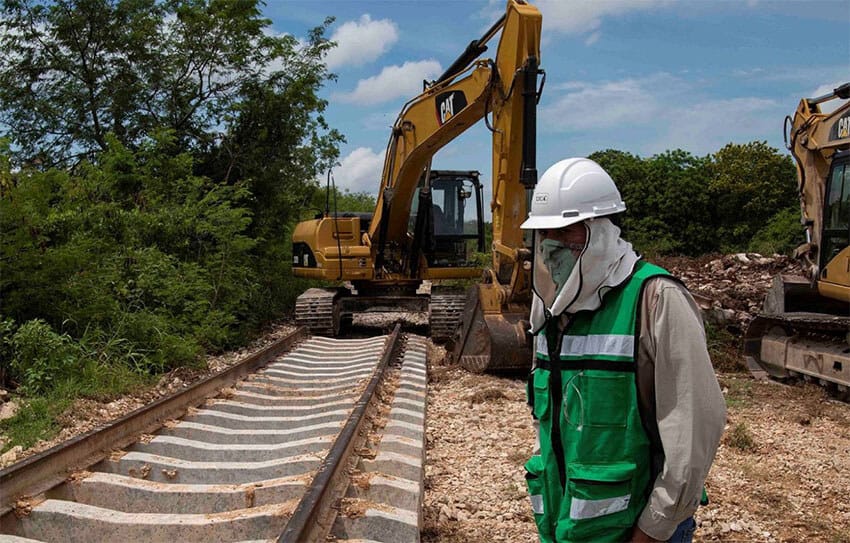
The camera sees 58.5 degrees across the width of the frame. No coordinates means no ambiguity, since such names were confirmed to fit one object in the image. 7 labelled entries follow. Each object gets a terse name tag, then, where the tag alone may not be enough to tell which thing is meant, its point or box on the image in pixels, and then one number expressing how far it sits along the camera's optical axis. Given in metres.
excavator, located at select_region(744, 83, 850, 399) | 8.62
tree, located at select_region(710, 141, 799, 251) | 29.59
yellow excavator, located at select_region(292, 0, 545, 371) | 8.86
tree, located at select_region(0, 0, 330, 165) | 17.02
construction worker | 2.09
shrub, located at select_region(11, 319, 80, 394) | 7.80
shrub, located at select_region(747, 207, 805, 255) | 23.17
